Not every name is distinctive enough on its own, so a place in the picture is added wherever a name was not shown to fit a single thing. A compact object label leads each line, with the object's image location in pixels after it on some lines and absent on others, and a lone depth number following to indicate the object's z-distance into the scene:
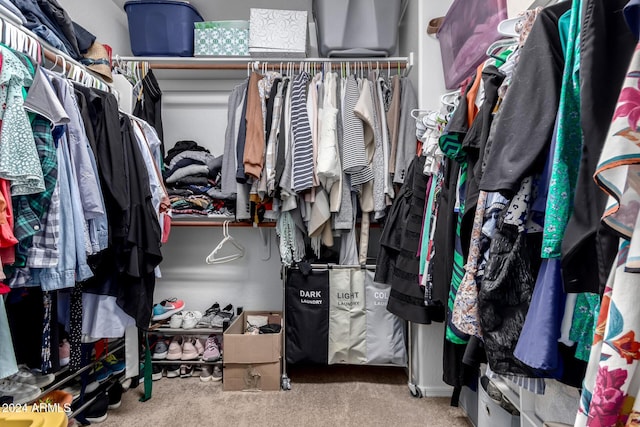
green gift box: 2.07
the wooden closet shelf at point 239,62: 2.03
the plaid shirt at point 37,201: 1.03
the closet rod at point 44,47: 1.11
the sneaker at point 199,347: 2.13
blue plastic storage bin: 2.06
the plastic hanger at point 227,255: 2.06
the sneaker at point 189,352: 2.09
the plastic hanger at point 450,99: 1.40
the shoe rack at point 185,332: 2.07
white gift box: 1.99
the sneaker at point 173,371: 2.07
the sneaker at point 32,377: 1.29
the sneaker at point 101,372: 1.66
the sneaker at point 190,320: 2.14
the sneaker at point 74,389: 1.51
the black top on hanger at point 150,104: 2.01
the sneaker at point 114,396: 1.71
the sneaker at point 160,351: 2.09
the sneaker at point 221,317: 2.15
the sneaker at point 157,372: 2.05
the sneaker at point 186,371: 2.08
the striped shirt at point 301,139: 1.79
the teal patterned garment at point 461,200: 1.09
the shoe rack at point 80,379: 1.42
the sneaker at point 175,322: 2.13
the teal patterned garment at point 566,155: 0.63
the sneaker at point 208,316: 2.18
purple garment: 0.64
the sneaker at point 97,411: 1.59
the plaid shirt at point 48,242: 1.05
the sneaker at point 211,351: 2.05
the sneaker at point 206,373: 2.02
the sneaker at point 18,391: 1.22
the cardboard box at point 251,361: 1.86
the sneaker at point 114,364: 1.75
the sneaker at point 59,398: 1.39
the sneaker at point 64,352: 1.42
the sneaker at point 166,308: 2.14
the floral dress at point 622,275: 0.41
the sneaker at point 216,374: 2.03
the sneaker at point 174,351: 2.10
